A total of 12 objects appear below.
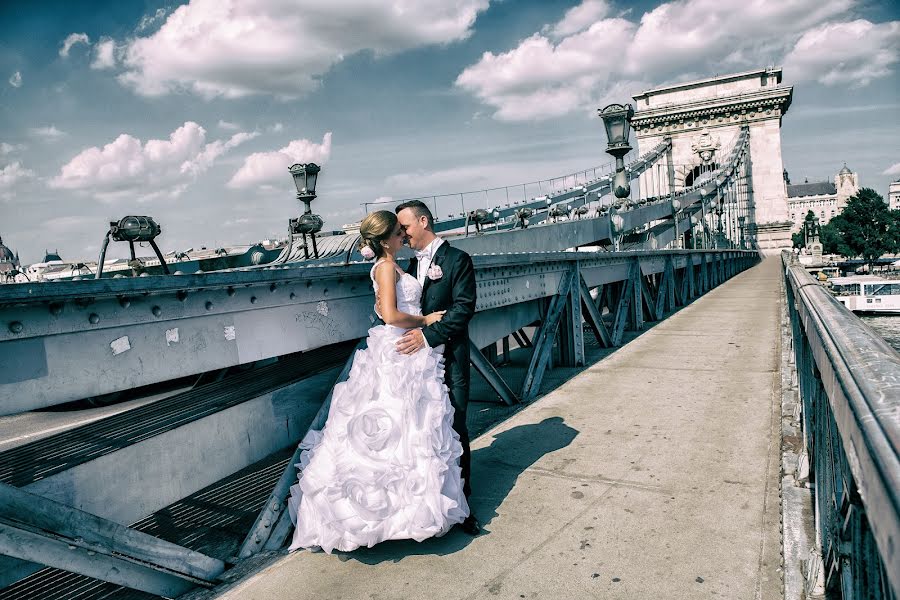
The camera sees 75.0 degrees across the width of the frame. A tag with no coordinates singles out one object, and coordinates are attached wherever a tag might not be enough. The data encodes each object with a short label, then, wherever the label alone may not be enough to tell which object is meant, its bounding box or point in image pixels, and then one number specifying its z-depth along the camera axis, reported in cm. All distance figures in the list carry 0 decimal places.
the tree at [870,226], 6894
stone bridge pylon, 5428
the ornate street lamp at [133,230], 309
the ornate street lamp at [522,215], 1547
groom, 304
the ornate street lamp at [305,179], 1440
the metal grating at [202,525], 338
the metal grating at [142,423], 239
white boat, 3975
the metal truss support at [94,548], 183
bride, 255
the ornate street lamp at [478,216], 1249
